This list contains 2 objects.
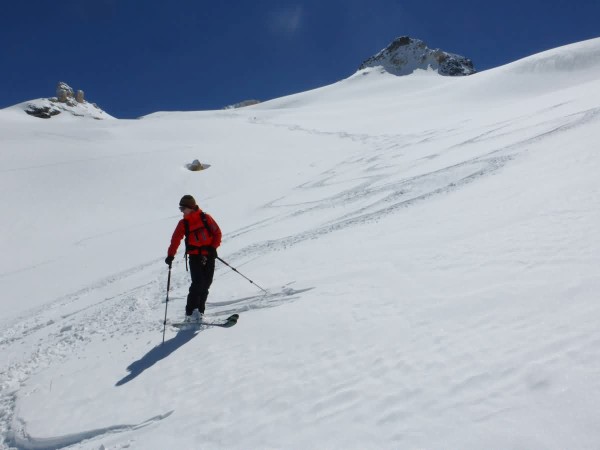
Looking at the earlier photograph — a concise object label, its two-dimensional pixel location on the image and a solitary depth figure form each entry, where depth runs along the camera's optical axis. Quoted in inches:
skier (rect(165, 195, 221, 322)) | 242.5
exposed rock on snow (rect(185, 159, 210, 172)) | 1064.2
